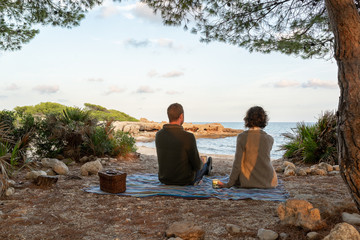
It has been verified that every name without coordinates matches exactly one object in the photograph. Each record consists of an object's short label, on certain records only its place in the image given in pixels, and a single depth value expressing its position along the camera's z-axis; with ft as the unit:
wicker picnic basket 12.87
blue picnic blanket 12.42
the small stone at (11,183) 13.58
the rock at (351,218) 8.20
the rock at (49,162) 18.94
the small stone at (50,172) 17.42
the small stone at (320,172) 18.48
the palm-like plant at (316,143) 22.97
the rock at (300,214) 8.03
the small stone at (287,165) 20.07
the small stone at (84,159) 23.00
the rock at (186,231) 7.68
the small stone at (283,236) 7.77
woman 13.61
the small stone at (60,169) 17.83
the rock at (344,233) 6.63
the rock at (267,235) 7.72
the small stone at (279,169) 21.06
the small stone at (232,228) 8.34
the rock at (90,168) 17.99
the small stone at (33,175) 15.19
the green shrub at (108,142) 24.30
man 13.51
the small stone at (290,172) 18.88
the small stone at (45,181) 14.05
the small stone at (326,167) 19.72
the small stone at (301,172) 18.66
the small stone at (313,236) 7.61
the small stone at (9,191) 12.38
